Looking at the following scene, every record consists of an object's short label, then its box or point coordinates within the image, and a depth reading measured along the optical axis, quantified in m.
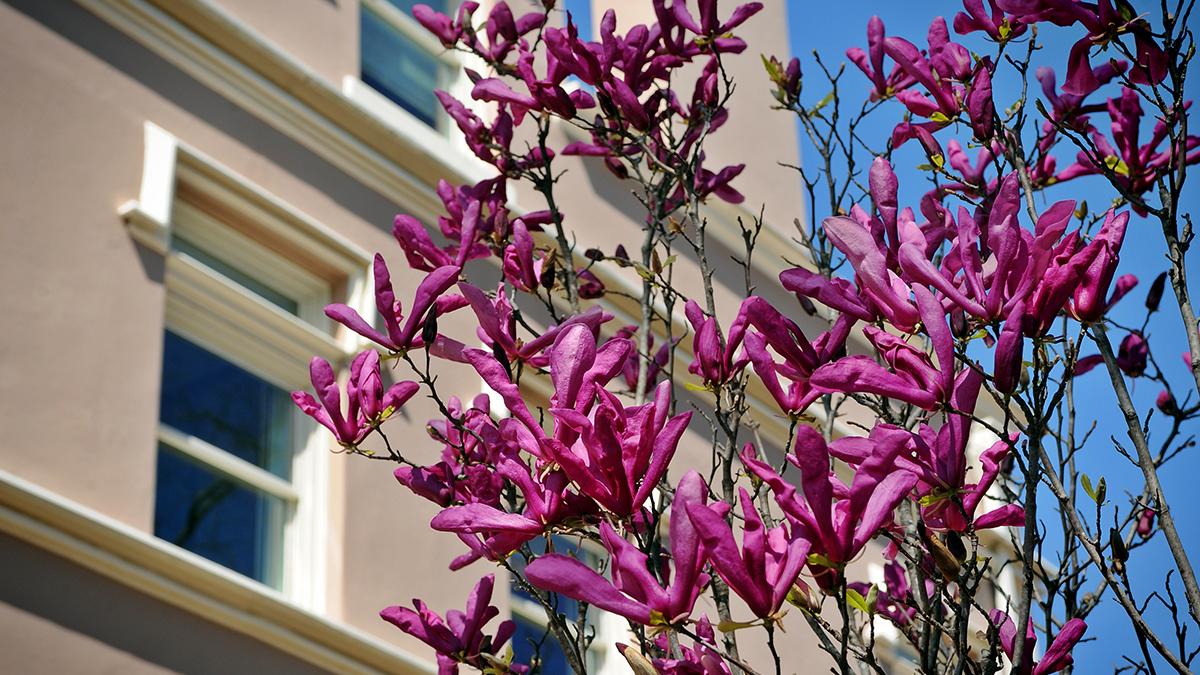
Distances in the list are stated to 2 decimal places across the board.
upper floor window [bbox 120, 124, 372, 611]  5.89
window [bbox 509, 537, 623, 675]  6.84
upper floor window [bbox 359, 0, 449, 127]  8.10
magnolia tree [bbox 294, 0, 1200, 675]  1.87
